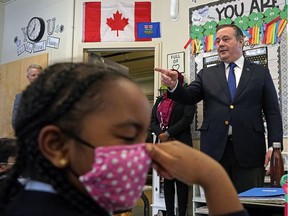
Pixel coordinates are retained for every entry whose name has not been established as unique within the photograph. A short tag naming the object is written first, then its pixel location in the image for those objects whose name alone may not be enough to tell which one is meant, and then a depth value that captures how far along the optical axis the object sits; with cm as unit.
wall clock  457
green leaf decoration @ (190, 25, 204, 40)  364
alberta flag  399
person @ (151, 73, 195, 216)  316
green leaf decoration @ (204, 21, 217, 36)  355
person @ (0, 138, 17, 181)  164
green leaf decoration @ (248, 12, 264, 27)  326
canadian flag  407
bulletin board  309
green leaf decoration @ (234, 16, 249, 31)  334
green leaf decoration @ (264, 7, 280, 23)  317
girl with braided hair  55
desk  126
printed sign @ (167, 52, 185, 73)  375
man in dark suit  223
